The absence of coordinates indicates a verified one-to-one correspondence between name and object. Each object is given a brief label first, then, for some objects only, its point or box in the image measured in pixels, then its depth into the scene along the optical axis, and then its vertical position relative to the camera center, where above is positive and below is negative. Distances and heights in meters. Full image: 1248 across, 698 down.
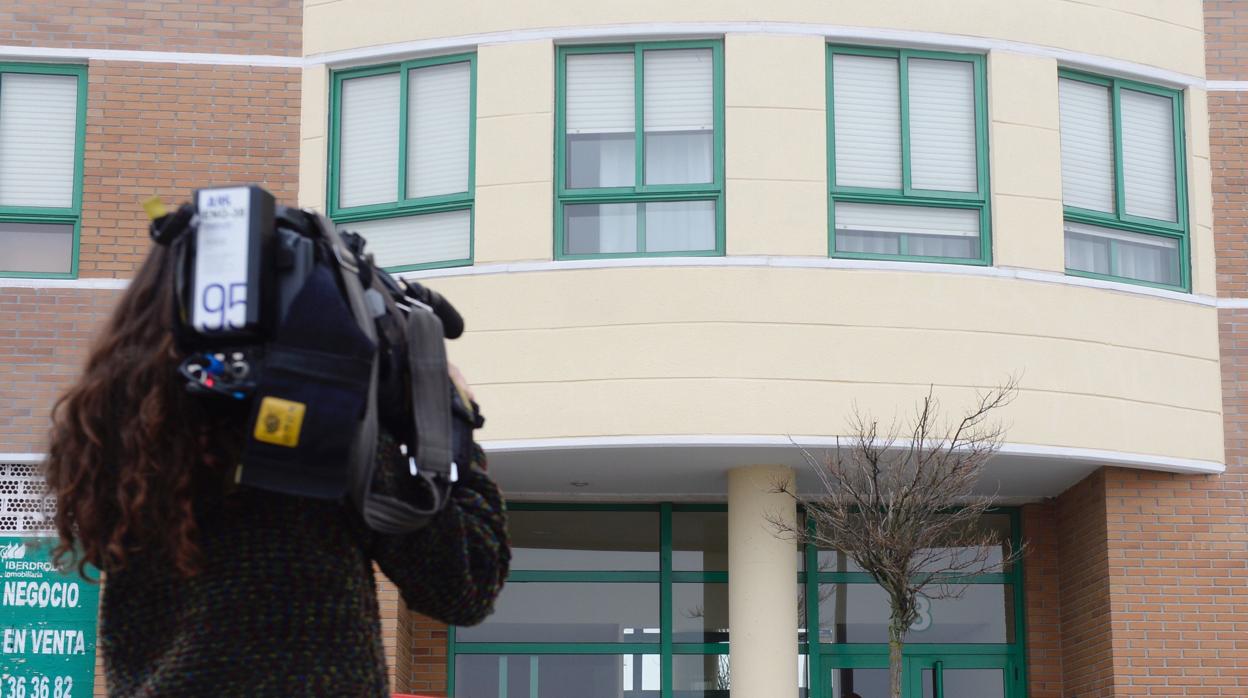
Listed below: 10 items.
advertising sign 14.00 +0.34
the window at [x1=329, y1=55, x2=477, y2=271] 13.98 +4.03
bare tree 12.52 +1.29
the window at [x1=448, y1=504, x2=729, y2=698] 15.37 +0.53
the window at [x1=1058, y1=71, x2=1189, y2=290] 14.36 +3.96
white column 13.63 +0.64
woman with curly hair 2.18 +0.16
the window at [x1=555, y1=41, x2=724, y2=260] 13.70 +4.01
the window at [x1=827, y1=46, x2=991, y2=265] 13.84 +4.01
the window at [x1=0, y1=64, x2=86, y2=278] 14.36 +4.07
